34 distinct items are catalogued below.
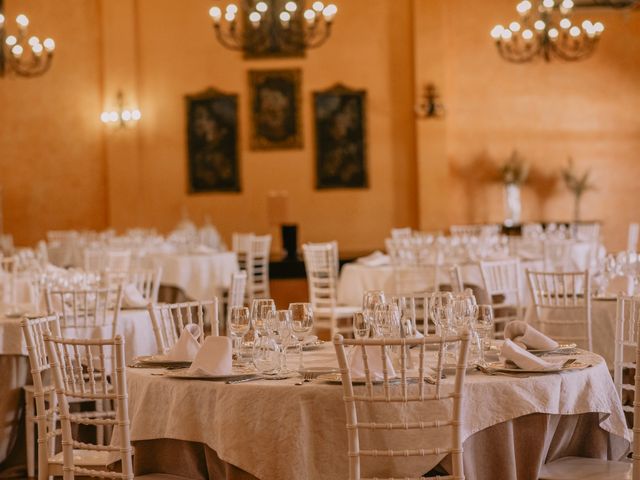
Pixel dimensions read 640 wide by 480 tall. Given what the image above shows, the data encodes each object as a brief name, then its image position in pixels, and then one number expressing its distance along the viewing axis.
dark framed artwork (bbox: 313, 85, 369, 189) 15.64
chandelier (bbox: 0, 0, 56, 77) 11.12
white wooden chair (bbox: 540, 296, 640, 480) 3.59
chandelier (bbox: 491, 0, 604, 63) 11.12
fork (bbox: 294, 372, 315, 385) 3.74
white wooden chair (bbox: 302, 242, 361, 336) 9.36
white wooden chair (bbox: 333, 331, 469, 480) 3.30
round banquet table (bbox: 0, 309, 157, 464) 5.95
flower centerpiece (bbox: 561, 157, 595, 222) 15.16
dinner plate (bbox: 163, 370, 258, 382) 3.86
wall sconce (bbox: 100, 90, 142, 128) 15.53
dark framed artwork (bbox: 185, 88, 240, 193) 15.70
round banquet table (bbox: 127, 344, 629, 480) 3.62
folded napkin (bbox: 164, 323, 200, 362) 4.22
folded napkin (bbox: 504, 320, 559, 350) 4.22
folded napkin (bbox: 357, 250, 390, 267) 9.94
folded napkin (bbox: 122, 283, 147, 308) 6.81
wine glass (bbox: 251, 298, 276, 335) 4.15
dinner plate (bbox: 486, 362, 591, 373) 3.81
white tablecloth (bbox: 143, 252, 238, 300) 11.48
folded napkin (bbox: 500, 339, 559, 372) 3.80
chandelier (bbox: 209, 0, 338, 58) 10.56
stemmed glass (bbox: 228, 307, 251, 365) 4.22
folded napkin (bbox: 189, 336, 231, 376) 3.91
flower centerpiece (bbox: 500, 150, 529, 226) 15.07
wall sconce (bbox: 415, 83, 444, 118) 15.34
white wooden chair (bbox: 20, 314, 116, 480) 4.14
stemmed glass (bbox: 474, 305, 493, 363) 4.16
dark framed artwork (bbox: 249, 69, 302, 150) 15.66
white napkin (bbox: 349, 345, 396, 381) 3.61
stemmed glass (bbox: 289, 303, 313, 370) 4.10
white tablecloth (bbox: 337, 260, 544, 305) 9.54
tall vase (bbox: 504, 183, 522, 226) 15.06
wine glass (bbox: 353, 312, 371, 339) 3.97
